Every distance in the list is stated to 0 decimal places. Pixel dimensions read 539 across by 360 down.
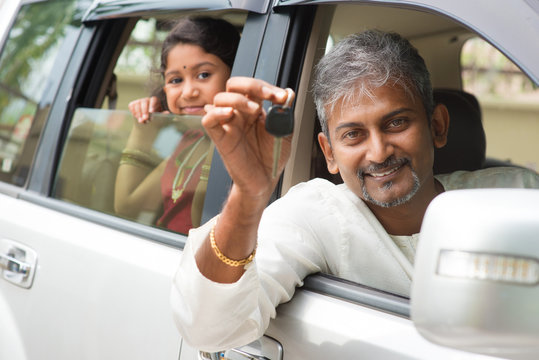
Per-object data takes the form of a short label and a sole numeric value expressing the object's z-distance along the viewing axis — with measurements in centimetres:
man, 121
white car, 78
